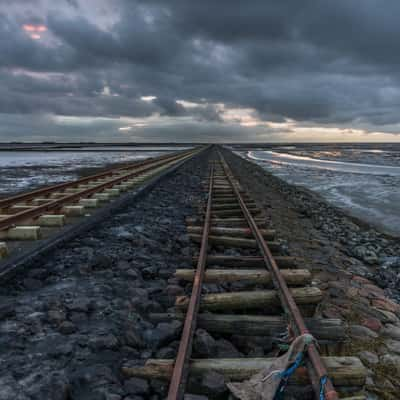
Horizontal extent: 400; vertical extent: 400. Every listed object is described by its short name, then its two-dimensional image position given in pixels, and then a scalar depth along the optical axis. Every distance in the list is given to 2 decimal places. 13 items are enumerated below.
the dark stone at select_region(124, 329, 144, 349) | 2.79
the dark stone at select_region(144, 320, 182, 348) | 2.81
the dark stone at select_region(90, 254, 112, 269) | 4.56
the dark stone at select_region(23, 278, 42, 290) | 3.79
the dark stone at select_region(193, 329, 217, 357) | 2.65
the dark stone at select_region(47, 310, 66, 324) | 3.05
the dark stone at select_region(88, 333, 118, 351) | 2.68
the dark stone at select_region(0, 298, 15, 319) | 3.07
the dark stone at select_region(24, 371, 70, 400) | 2.08
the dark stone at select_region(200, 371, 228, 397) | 2.19
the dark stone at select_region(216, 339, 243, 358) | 2.69
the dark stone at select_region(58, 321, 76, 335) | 2.88
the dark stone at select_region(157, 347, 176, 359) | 2.61
